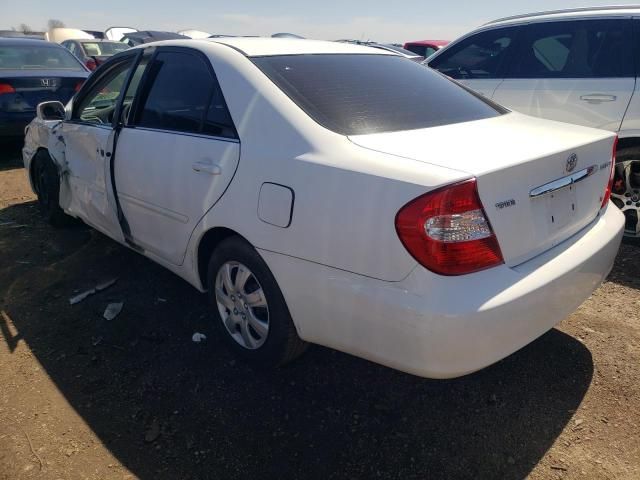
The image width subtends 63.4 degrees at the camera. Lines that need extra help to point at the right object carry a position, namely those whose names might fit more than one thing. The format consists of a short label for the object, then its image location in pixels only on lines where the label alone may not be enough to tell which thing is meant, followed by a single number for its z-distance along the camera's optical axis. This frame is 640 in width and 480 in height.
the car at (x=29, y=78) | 6.68
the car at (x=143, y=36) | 18.05
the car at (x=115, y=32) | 23.27
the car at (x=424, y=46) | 14.22
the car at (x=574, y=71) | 3.94
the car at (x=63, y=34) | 22.34
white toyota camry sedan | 1.82
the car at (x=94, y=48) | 13.77
